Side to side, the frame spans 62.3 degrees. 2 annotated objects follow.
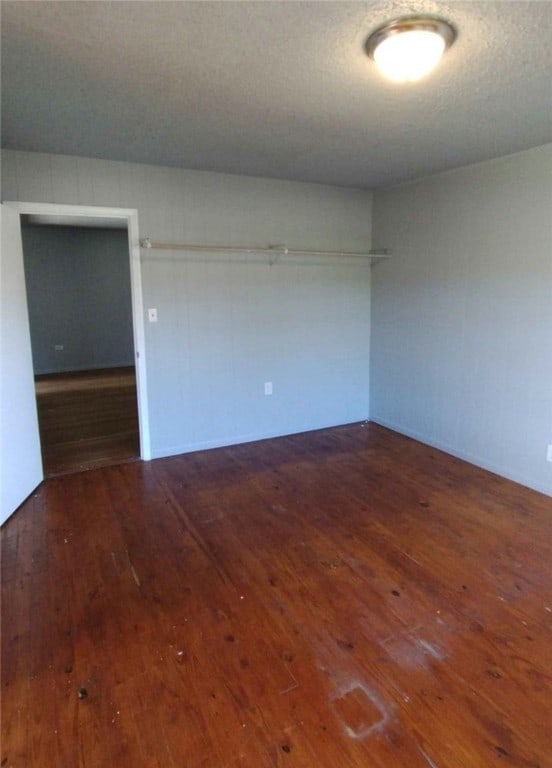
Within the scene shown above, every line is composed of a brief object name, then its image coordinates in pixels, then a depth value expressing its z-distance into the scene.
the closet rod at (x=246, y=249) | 3.67
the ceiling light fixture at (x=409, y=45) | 1.67
